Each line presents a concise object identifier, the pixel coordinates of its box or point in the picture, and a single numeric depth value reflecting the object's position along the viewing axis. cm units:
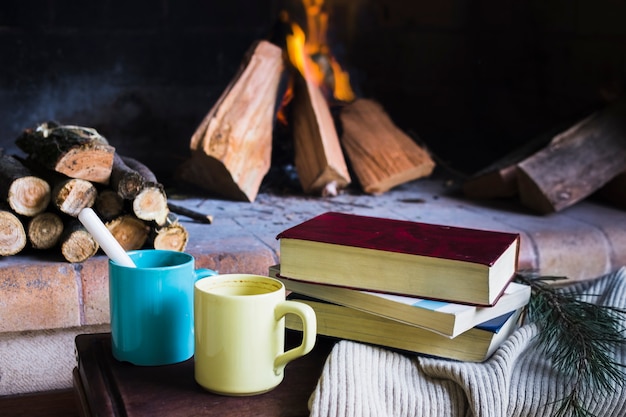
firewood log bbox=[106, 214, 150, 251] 135
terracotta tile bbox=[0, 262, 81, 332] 129
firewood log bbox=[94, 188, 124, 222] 136
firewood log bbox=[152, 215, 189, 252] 137
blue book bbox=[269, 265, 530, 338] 78
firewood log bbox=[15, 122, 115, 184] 132
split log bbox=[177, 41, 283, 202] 180
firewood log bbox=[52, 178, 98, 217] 130
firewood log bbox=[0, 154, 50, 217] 131
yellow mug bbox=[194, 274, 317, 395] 74
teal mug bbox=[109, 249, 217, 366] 79
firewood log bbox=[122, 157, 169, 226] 134
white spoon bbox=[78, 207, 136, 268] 79
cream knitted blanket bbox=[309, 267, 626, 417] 75
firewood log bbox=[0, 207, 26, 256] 130
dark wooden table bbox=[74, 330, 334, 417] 73
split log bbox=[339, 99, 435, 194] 201
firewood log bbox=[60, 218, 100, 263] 132
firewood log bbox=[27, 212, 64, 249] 133
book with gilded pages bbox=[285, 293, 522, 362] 83
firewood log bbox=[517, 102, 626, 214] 183
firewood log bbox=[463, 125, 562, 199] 193
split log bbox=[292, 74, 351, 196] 190
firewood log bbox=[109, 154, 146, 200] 133
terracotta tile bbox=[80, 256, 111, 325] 133
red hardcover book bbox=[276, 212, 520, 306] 80
